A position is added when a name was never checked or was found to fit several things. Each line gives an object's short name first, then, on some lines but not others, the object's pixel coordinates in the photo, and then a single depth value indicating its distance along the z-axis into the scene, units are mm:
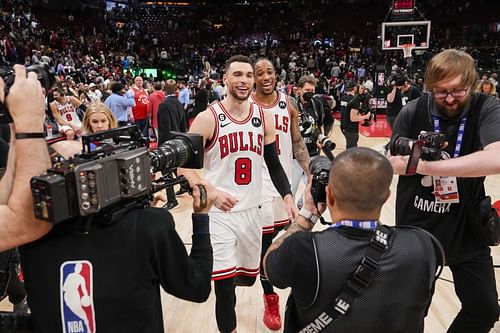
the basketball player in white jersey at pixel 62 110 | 6880
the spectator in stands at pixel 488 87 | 9773
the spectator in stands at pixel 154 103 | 9213
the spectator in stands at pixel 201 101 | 8820
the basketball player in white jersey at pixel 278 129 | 3816
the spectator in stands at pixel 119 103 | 8773
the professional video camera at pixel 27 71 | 1457
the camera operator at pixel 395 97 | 8452
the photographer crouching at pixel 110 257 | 1466
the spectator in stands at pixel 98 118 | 3229
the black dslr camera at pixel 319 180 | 1763
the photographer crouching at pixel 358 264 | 1483
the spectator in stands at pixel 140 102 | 9828
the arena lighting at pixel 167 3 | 35012
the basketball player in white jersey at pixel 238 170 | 3010
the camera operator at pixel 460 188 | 2271
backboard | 16453
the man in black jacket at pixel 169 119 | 6373
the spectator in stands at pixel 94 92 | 11028
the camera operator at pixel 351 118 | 7383
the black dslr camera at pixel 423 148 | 2061
